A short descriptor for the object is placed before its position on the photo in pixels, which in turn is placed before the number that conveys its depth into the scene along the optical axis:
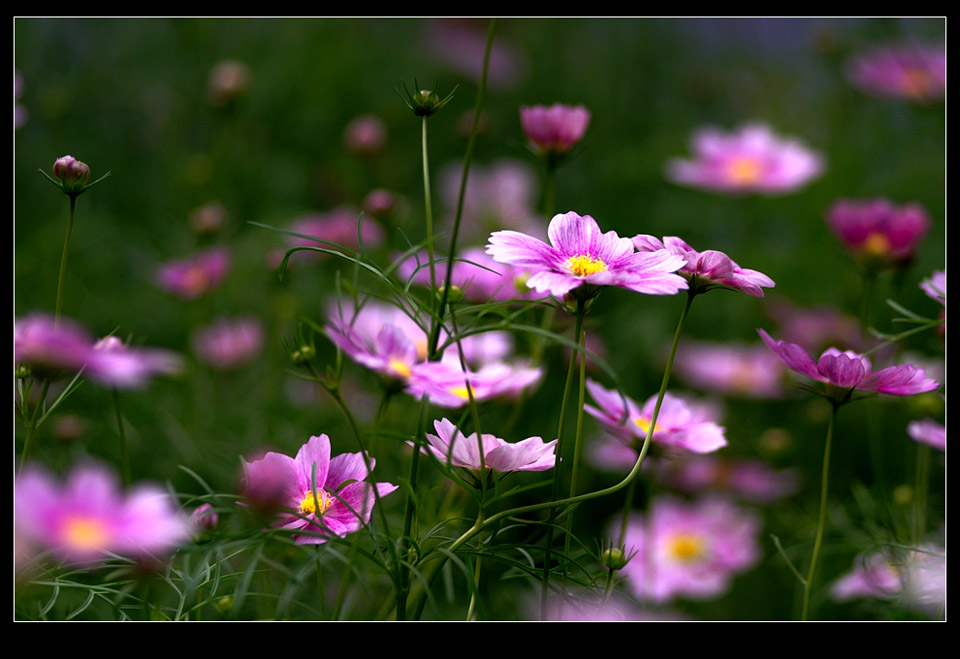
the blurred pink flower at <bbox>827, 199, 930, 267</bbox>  2.19
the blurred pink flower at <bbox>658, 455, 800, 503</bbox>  2.66
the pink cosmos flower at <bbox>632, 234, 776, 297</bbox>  1.94
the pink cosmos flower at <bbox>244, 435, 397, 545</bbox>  1.93
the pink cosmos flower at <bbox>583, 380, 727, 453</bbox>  2.00
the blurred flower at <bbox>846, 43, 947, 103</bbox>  3.42
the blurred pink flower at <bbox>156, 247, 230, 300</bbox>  2.49
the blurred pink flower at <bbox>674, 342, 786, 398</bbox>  2.99
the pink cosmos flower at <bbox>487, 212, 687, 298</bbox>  1.92
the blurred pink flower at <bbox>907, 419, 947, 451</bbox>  2.04
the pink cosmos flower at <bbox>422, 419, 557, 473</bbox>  1.94
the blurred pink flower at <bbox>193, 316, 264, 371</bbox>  2.80
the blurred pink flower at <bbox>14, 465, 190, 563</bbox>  1.88
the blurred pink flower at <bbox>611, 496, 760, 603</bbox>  2.35
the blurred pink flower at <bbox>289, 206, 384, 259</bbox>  2.60
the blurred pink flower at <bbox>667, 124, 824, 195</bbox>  2.97
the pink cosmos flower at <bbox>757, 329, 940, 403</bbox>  1.96
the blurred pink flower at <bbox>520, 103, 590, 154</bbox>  2.08
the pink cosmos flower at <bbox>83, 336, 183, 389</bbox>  1.90
